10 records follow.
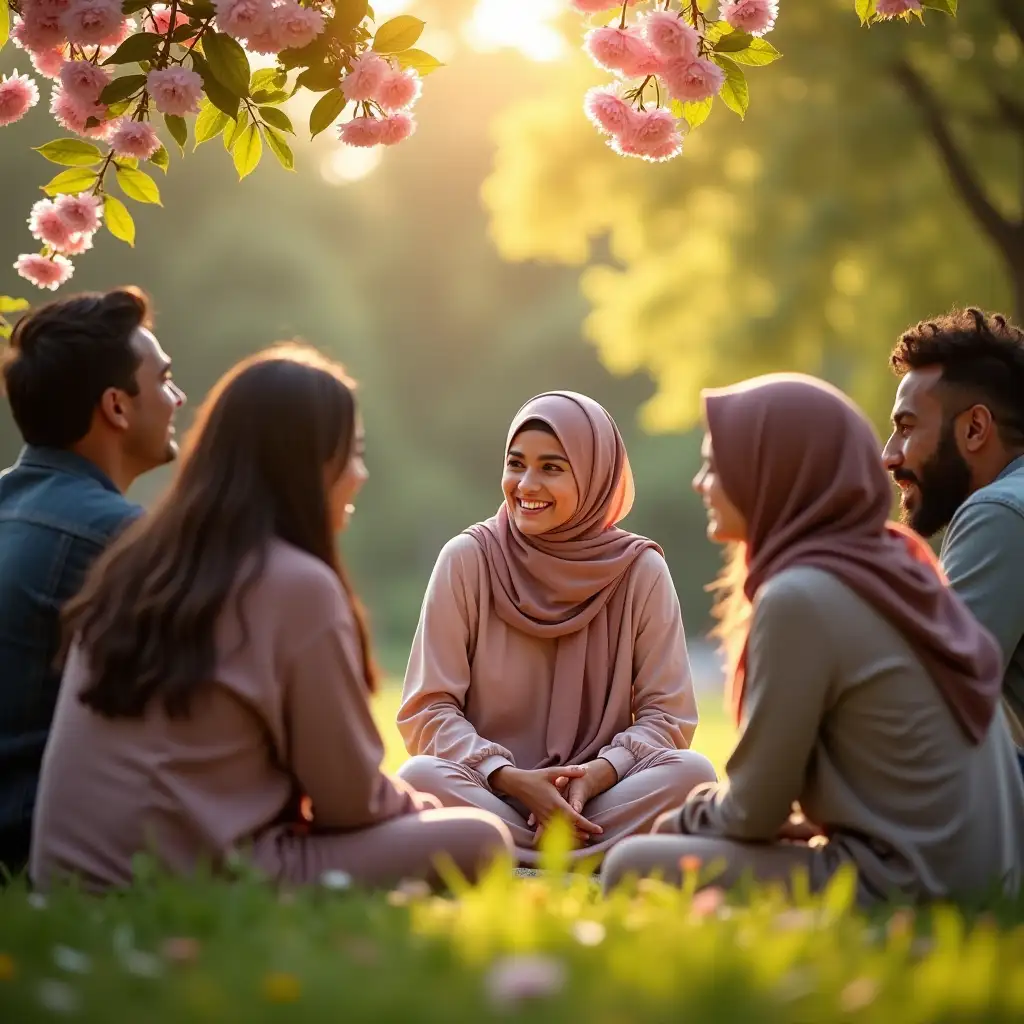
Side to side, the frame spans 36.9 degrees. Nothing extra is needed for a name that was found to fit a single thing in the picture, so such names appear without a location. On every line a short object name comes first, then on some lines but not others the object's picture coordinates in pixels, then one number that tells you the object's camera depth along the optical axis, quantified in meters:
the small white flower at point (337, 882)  3.09
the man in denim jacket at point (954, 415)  4.57
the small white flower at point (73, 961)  2.42
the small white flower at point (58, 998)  2.17
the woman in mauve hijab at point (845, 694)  3.24
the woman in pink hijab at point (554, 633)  5.13
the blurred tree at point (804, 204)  13.02
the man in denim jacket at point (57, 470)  3.83
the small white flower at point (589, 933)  2.55
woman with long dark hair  3.21
